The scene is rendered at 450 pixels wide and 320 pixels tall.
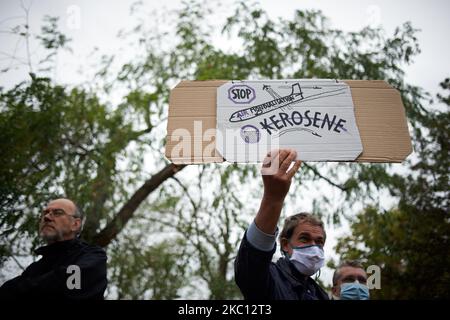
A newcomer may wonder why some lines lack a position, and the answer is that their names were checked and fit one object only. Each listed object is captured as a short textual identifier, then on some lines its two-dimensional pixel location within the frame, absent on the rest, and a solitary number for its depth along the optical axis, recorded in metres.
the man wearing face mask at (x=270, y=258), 1.39
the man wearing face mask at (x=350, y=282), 2.48
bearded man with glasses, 1.99
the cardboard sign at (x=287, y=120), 1.72
